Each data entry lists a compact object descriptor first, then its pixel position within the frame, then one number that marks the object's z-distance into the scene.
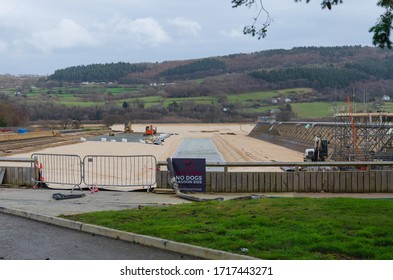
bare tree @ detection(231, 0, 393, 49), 11.20
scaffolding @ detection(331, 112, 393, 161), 36.12
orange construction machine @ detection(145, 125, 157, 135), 116.29
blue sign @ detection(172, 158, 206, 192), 18.44
